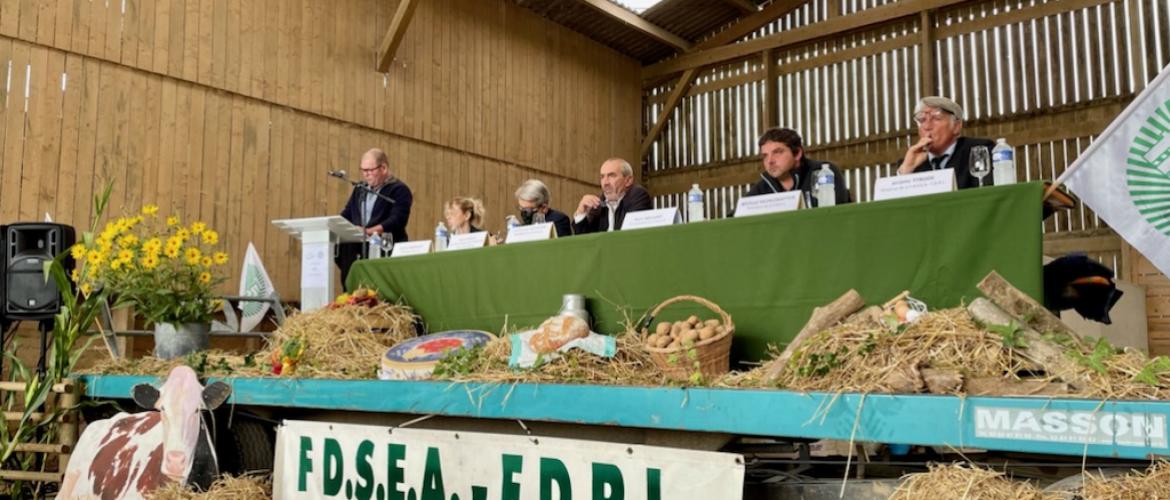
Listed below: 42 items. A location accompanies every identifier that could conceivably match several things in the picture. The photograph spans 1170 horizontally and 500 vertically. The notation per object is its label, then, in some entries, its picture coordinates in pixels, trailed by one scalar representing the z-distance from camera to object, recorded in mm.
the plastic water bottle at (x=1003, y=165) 2721
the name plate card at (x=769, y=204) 2957
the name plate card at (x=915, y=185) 2623
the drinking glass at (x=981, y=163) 2891
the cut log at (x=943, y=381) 1998
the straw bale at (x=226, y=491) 3504
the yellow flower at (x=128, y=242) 4641
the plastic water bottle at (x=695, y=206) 3365
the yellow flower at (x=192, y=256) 4738
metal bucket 4586
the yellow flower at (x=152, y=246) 4621
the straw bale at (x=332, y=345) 3639
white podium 5055
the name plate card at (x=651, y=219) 3279
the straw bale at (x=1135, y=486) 1703
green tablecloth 2459
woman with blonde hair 5344
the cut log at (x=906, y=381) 2047
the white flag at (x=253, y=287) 7012
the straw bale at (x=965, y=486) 1852
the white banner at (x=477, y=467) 2344
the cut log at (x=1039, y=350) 1893
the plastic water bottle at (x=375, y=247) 4793
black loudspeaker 4758
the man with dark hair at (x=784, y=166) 3879
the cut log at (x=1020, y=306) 2191
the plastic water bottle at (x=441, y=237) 4426
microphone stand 5968
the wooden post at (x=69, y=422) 4371
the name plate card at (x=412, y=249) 4262
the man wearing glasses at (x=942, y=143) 3355
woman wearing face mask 5066
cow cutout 3619
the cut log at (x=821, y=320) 2391
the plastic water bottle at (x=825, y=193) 3041
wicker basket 2623
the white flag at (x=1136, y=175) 2385
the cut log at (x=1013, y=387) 1890
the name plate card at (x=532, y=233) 3734
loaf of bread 2877
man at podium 5715
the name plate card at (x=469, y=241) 3990
